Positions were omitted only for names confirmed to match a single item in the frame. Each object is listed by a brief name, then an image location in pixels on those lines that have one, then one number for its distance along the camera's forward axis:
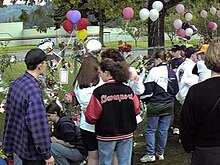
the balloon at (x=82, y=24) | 6.79
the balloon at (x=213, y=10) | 12.13
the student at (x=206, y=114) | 3.09
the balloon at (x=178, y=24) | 10.64
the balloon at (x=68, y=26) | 6.89
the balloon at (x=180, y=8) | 11.21
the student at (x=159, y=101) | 6.16
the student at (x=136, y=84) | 5.62
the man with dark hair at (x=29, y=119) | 3.58
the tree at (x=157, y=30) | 11.13
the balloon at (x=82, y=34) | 6.70
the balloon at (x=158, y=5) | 9.78
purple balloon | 6.85
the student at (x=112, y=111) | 4.36
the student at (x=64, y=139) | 5.02
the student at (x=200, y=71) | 6.10
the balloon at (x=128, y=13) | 9.77
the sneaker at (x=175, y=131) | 8.13
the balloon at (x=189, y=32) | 9.93
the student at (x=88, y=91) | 4.78
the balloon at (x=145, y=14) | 9.57
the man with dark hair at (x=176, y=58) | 7.09
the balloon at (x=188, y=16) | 11.26
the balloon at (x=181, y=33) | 9.52
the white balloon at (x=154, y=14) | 9.35
